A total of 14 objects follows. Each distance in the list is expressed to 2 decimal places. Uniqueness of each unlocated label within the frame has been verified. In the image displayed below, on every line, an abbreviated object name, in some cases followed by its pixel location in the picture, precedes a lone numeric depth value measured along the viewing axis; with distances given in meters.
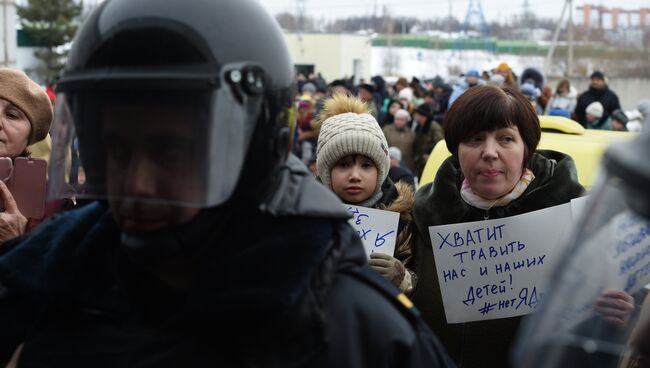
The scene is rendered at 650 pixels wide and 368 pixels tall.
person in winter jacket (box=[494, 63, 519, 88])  15.39
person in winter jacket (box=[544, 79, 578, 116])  16.52
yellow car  4.98
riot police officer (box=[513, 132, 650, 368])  1.37
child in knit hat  3.93
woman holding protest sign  3.49
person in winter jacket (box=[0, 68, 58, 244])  3.70
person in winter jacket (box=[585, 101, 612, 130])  14.81
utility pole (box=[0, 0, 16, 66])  17.47
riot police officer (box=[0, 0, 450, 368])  1.73
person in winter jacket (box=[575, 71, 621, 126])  15.33
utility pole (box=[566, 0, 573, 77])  38.66
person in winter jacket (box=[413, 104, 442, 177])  13.23
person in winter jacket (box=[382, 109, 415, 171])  13.50
